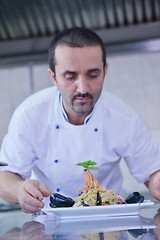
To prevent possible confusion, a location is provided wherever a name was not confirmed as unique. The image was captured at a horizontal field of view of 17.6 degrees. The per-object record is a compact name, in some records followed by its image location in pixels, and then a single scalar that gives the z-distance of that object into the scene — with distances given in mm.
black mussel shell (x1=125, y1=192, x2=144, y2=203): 1196
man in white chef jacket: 1462
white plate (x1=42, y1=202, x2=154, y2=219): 1095
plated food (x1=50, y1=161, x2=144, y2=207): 1164
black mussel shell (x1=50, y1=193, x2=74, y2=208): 1164
